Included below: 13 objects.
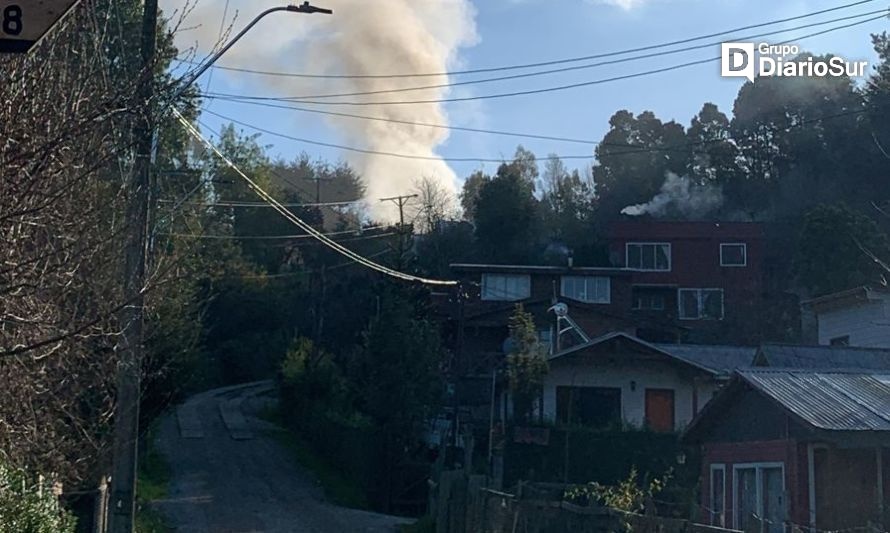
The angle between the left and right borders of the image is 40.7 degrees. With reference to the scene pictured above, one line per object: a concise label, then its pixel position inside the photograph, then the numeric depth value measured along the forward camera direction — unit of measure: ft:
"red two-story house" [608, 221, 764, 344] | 189.67
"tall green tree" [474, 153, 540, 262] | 206.80
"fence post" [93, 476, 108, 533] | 56.49
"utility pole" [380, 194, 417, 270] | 161.01
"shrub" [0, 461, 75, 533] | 34.14
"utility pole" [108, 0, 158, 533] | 45.80
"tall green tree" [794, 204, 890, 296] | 164.66
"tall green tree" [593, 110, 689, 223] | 240.12
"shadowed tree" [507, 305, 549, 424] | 127.34
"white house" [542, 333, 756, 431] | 136.26
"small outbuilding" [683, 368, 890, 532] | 68.49
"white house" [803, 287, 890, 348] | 119.55
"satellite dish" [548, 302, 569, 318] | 142.72
